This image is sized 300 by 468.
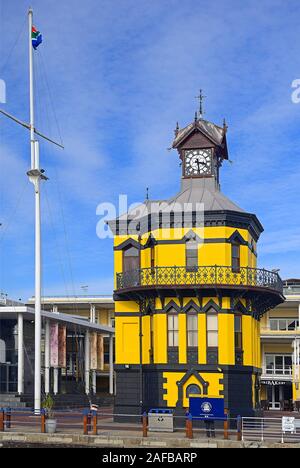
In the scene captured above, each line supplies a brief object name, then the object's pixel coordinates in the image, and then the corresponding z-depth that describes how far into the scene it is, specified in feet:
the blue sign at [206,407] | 103.55
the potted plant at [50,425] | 100.63
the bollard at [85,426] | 98.35
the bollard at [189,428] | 95.50
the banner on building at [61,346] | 180.45
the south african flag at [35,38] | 137.99
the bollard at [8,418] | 105.09
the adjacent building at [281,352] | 210.18
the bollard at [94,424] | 98.43
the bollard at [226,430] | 95.40
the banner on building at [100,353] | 211.90
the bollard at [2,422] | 102.34
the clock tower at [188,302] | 124.77
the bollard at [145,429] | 96.93
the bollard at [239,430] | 94.26
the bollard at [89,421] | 105.47
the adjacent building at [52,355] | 164.81
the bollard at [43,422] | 100.90
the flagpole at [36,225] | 127.34
